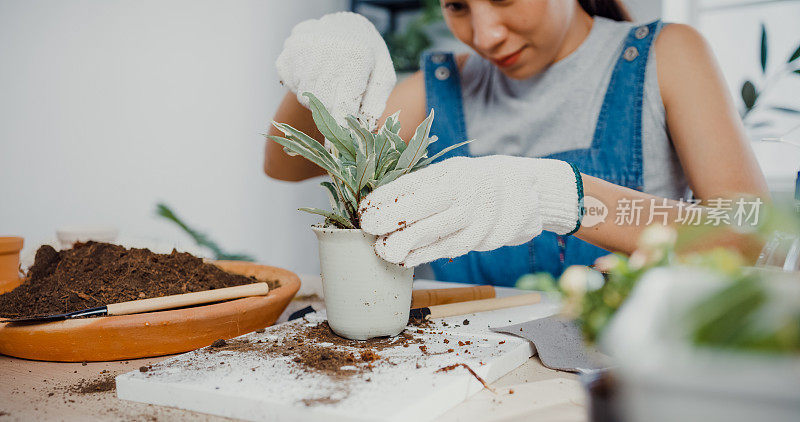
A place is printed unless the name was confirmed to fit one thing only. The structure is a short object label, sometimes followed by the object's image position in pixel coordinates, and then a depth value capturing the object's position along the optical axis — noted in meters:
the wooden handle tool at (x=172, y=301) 0.76
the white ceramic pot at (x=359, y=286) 0.77
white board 0.56
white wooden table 0.58
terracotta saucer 0.74
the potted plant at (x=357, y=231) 0.76
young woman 0.90
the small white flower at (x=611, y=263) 0.40
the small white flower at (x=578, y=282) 0.40
